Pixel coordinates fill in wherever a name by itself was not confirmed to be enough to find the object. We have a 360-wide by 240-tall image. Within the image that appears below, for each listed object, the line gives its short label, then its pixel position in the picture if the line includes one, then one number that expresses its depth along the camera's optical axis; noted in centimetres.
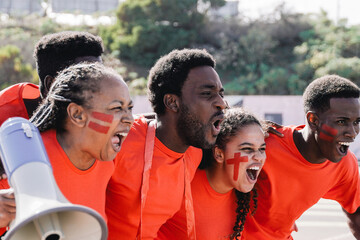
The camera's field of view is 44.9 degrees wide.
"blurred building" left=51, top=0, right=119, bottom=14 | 3738
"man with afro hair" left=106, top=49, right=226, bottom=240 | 284
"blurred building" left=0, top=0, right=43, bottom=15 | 3656
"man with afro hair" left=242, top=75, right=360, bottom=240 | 361
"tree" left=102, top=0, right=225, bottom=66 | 2703
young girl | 324
